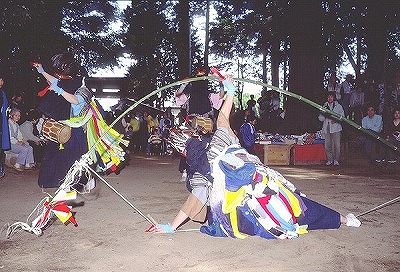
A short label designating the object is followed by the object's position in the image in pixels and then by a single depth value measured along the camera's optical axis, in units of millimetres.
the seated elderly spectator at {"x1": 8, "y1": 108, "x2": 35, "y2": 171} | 9109
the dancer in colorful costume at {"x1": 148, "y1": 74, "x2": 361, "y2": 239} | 3645
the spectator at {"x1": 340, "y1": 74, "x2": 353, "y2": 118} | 14055
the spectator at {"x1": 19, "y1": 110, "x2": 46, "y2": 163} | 10008
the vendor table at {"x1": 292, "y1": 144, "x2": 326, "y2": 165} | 11250
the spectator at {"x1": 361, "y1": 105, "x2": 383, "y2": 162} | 10555
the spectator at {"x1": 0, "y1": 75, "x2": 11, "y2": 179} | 7668
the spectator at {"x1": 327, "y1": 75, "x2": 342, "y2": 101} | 13325
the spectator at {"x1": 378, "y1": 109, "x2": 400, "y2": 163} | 9348
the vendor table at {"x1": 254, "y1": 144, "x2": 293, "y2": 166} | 11092
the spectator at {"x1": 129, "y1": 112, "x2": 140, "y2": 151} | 15467
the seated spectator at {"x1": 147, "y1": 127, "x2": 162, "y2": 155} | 15170
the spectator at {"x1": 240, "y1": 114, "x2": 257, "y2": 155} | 7891
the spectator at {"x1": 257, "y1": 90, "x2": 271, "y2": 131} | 15295
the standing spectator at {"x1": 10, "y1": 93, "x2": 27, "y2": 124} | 10023
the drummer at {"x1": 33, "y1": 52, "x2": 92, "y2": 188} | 4750
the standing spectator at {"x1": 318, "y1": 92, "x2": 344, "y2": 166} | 10516
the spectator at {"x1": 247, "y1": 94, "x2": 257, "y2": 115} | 14902
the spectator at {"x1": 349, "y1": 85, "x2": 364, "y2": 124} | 13453
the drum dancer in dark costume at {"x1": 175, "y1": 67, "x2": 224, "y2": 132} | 5805
